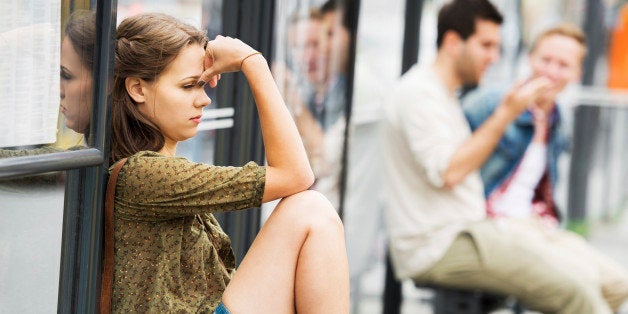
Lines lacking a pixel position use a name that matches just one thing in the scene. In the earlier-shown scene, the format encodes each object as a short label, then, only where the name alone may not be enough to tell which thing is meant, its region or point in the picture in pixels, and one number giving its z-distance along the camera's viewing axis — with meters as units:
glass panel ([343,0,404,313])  7.89
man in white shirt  6.62
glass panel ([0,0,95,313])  3.33
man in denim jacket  7.69
